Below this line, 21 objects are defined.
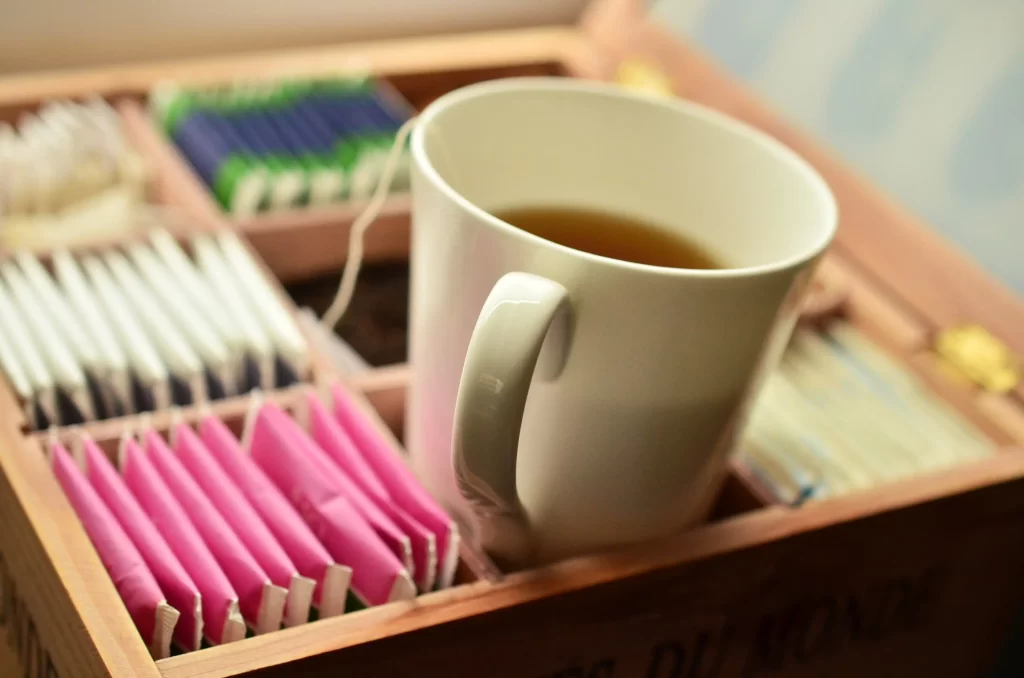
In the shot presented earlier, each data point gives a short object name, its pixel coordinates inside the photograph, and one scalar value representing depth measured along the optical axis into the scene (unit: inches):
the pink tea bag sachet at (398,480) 29.0
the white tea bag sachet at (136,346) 30.6
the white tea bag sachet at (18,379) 29.9
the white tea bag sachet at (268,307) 31.4
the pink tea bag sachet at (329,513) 28.4
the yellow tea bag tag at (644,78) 38.8
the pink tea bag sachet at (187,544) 27.8
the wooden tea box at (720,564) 27.8
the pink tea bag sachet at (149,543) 27.7
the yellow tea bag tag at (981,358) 33.2
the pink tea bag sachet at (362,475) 28.8
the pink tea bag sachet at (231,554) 28.0
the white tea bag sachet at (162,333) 30.8
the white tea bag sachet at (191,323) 31.1
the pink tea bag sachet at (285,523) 28.4
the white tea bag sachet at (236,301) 31.3
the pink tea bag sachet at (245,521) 28.2
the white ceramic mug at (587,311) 27.4
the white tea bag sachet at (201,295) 31.3
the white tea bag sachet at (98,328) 30.5
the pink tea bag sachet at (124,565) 27.5
